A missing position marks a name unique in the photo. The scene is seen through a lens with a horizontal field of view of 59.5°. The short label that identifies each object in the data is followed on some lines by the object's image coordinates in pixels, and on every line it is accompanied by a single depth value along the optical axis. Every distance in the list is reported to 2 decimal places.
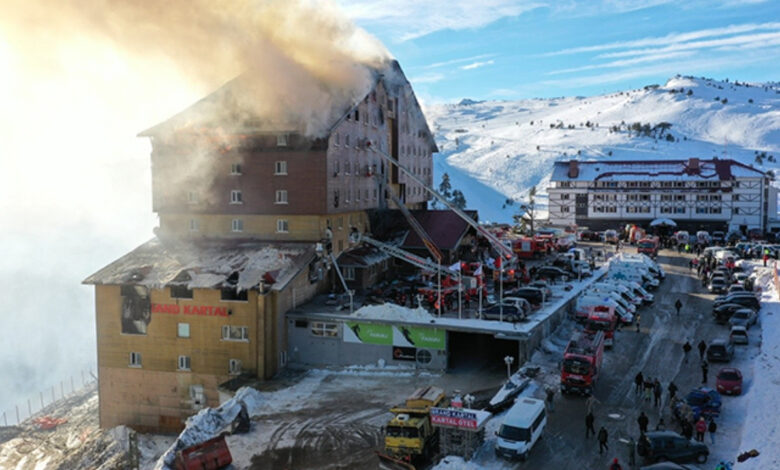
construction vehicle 25.14
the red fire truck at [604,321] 39.28
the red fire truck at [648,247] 71.47
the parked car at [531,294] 44.69
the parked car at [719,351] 36.22
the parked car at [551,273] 53.72
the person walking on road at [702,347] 36.35
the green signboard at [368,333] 38.03
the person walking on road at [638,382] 31.11
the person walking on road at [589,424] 26.44
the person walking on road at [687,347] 36.84
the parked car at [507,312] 38.12
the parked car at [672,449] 24.16
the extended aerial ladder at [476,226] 50.77
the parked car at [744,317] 42.12
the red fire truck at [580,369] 30.55
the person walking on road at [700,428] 26.03
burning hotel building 39.50
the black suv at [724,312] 44.84
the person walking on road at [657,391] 30.05
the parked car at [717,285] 53.74
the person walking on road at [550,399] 29.23
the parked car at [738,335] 39.28
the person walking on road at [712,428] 26.72
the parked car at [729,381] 31.47
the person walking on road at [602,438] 25.11
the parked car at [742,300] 46.12
